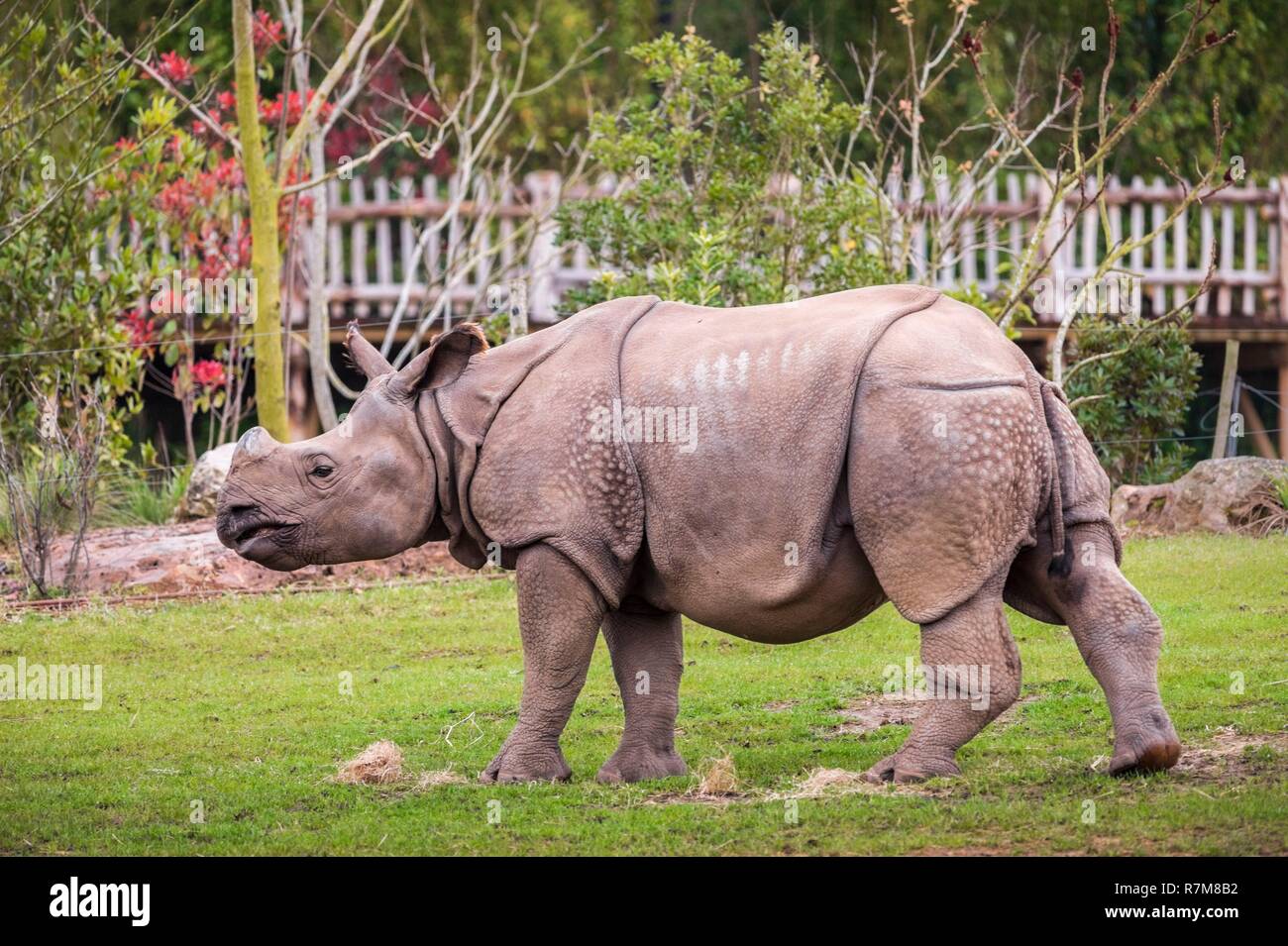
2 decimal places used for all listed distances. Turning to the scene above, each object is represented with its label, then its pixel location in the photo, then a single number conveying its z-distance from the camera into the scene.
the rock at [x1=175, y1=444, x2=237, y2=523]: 15.47
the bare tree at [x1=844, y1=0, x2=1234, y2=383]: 13.86
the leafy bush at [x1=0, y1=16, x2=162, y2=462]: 15.79
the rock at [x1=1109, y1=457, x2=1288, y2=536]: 14.70
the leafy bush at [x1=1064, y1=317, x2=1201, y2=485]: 16.44
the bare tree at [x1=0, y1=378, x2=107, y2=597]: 14.16
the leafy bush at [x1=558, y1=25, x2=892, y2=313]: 15.30
